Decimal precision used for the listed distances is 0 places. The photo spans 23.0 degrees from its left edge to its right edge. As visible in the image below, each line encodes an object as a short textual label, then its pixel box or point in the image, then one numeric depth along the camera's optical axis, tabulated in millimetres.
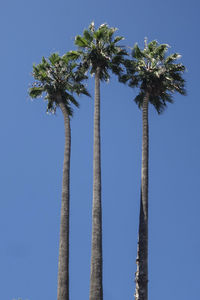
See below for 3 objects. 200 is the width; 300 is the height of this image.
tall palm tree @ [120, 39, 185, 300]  28062
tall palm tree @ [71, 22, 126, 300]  27481
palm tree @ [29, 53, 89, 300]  28347
